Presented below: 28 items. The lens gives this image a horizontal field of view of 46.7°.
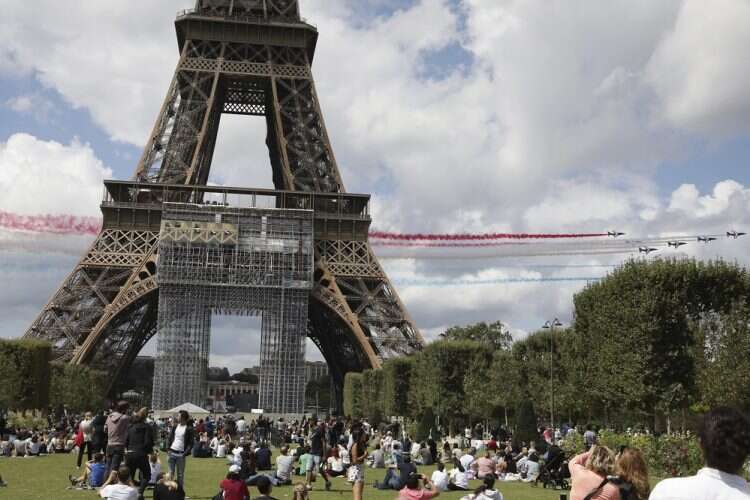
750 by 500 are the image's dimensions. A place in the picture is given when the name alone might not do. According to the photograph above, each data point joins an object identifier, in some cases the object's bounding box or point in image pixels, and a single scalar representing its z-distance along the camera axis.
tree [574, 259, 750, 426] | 29.12
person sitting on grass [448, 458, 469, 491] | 19.86
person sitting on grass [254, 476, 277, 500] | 9.78
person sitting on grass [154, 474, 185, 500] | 11.03
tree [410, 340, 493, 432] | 44.97
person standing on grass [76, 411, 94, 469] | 19.88
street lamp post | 39.41
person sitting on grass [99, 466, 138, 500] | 10.80
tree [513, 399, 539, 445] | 33.06
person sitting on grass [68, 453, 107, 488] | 17.02
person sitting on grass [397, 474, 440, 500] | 10.43
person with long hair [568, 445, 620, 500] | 7.10
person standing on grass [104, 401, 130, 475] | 14.65
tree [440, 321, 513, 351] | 78.06
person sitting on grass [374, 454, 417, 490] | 19.40
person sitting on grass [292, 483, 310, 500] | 12.59
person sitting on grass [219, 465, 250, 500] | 11.62
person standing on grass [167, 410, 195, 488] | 14.98
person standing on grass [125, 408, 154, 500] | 14.04
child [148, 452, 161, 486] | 17.22
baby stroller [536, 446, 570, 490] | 20.14
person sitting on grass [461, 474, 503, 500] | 11.84
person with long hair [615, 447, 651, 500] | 7.45
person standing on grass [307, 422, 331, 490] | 19.79
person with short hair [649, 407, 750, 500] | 3.79
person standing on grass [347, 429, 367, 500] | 15.52
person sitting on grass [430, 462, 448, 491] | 18.56
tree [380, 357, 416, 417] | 46.66
